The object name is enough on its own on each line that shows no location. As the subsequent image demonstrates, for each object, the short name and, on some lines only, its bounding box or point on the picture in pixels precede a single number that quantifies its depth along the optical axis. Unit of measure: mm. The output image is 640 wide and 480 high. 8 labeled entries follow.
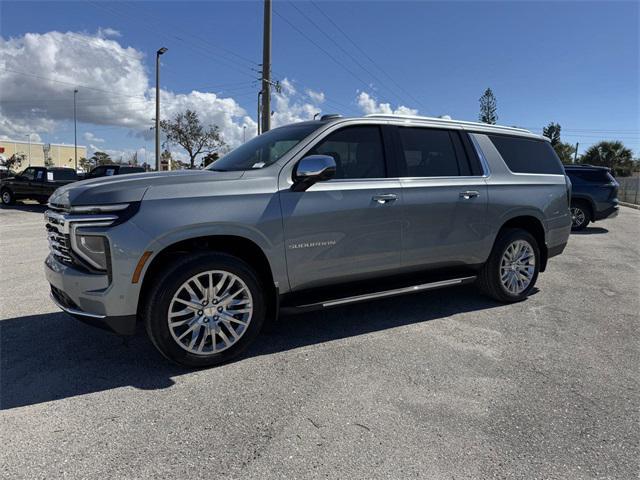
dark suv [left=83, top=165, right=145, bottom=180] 17312
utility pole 15711
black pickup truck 18031
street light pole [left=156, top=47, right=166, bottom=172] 25531
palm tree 49531
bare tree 45406
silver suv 3117
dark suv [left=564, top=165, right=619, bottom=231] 12328
